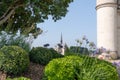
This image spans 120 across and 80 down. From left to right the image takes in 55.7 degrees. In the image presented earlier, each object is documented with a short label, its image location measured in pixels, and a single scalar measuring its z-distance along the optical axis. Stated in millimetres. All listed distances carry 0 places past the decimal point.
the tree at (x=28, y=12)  6476
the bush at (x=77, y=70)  3292
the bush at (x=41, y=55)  4508
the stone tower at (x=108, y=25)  9967
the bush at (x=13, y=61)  3867
